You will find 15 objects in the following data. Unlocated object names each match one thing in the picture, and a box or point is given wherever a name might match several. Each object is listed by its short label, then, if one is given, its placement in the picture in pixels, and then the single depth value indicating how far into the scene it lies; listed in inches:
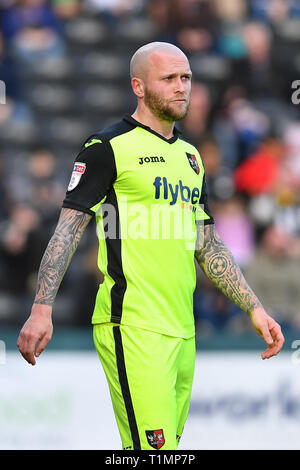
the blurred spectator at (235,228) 735.1
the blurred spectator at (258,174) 781.3
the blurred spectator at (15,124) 866.8
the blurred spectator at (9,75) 872.3
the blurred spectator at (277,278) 679.7
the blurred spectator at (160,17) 934.5
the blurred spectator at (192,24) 926.4
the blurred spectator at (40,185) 724.7
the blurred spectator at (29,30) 928.9
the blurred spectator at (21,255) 686.5
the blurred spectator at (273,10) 978.7
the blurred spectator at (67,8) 968.9
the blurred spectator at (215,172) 741.9
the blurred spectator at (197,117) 772.6
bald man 318.7
